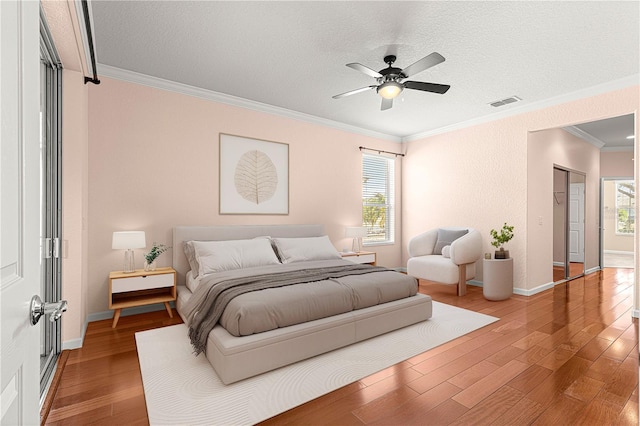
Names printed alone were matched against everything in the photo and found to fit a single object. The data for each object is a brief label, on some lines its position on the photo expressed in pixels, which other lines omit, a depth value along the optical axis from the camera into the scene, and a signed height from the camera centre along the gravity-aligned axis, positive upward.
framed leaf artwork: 4.45 +0.52
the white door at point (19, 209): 0.64 +0.00
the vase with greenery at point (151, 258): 3.61 -0.54
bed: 2.33 -0.81
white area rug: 1.94 -1.23
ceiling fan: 2.97 +1.30
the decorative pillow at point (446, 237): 5.23 -0.44
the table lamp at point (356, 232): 5.48 -0.37
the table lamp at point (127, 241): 3.33 -0.32
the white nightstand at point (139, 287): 3.31 -0.83
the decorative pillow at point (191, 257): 3.67 -0.55
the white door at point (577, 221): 6.59 -0.22
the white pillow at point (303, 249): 4.20 -0.53
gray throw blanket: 2.54 -0.67
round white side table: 4.32 -0.94
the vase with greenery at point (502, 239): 4.49 -0.41
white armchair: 4.61 -0.72
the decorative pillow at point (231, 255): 3.57 -0.52
